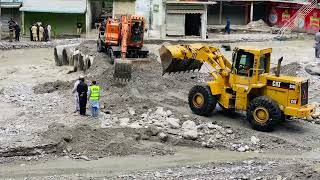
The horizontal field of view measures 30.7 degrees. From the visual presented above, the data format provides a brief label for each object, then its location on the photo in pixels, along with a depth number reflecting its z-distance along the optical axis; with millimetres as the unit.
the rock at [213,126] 18547
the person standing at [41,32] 39038
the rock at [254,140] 17609
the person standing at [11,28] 38656
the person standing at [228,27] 44969
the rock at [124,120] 18841
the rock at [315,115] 20306
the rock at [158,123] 18617
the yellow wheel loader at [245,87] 18078
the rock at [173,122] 18562
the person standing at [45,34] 39281
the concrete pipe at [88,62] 28295
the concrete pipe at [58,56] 31156
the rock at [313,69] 26453
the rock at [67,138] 16750
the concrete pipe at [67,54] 30759
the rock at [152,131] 17703
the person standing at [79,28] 42250
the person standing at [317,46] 30625
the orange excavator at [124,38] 27031
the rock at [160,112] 19578
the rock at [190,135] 17531
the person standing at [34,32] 39000
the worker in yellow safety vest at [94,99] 19125
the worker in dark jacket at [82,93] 19469
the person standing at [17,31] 38800
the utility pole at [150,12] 41122
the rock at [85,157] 16000
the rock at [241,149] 17109
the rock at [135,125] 18219
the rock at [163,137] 17438
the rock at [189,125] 18391
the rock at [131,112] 19666
